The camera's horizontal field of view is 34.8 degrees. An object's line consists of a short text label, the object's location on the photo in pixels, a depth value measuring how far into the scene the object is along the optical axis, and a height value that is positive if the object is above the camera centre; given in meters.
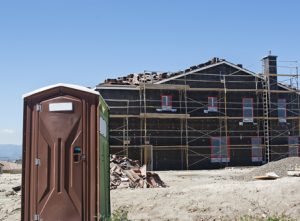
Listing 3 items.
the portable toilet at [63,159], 8.32 -0.25
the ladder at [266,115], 40.53 +2.38
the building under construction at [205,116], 37.31 +2.27
